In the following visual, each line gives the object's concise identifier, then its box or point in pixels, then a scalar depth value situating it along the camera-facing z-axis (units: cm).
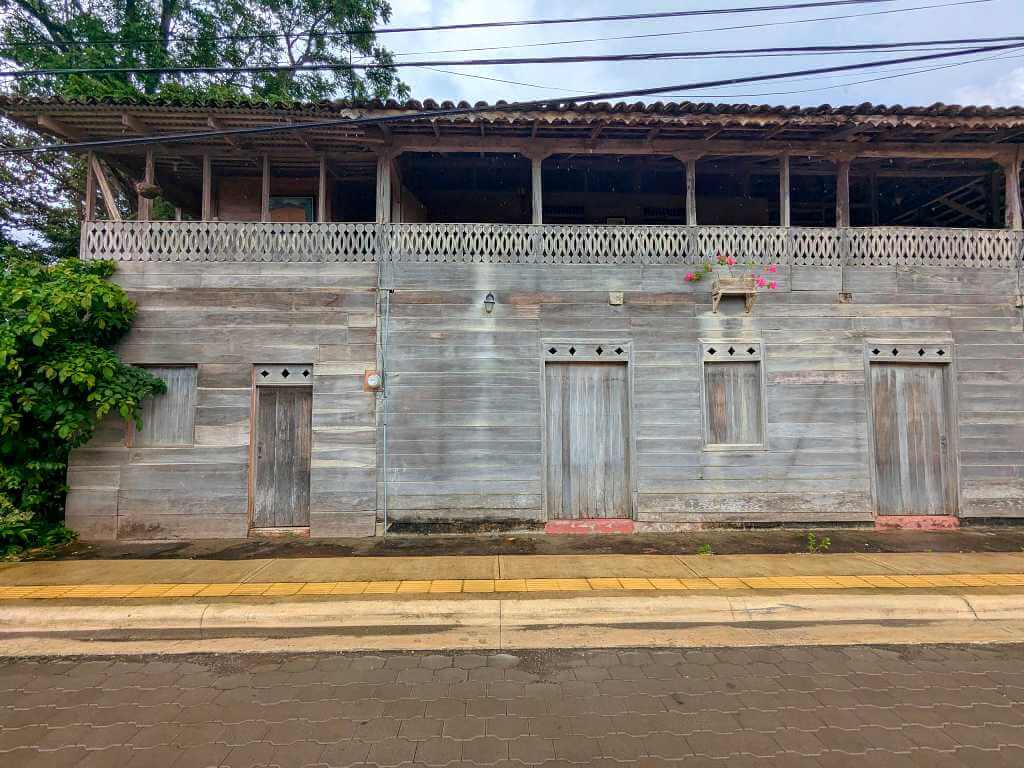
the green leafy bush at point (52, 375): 613
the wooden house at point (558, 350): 711
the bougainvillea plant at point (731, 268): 754
